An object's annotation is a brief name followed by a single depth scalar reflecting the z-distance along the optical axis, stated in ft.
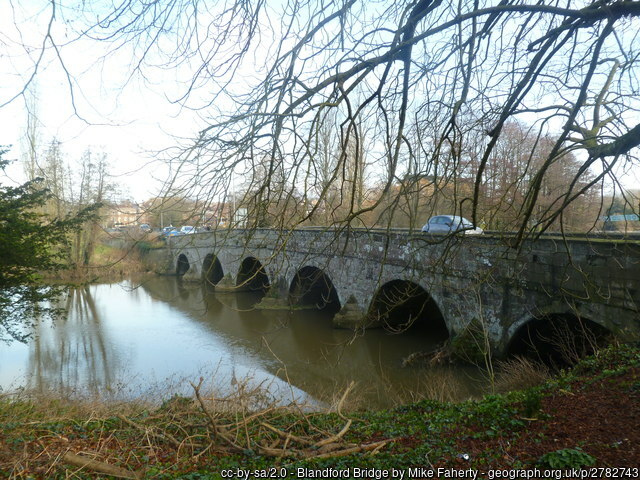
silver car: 44.14
